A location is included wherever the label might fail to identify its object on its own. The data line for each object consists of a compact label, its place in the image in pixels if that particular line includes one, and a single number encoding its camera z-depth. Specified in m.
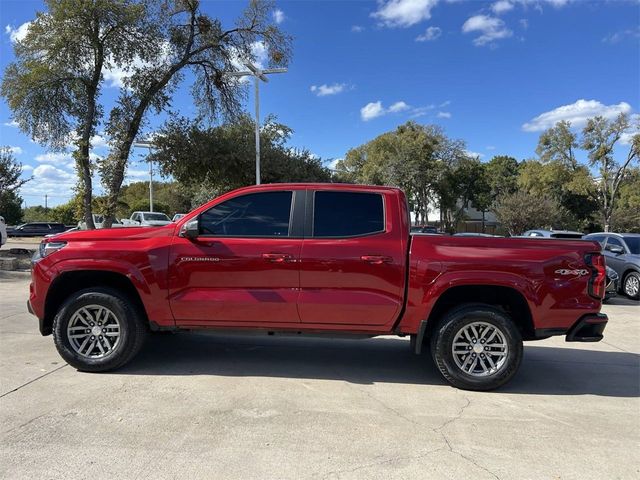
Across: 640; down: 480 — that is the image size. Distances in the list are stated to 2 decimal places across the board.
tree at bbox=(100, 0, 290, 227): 16.27
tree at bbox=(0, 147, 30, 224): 22.05
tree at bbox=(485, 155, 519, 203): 54.93
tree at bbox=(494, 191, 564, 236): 33.38
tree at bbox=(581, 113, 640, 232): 34.41
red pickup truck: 4.83
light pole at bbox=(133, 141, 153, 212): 17.15
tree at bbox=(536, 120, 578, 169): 38.88
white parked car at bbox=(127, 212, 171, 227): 29.80
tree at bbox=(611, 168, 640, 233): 37.44
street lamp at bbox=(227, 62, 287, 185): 16.98
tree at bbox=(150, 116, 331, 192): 18.59
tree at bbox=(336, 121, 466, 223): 41.25
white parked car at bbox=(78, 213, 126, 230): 17.30
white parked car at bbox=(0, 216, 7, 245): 16.81
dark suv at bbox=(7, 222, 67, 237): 39.59
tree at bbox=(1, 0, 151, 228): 14.45
